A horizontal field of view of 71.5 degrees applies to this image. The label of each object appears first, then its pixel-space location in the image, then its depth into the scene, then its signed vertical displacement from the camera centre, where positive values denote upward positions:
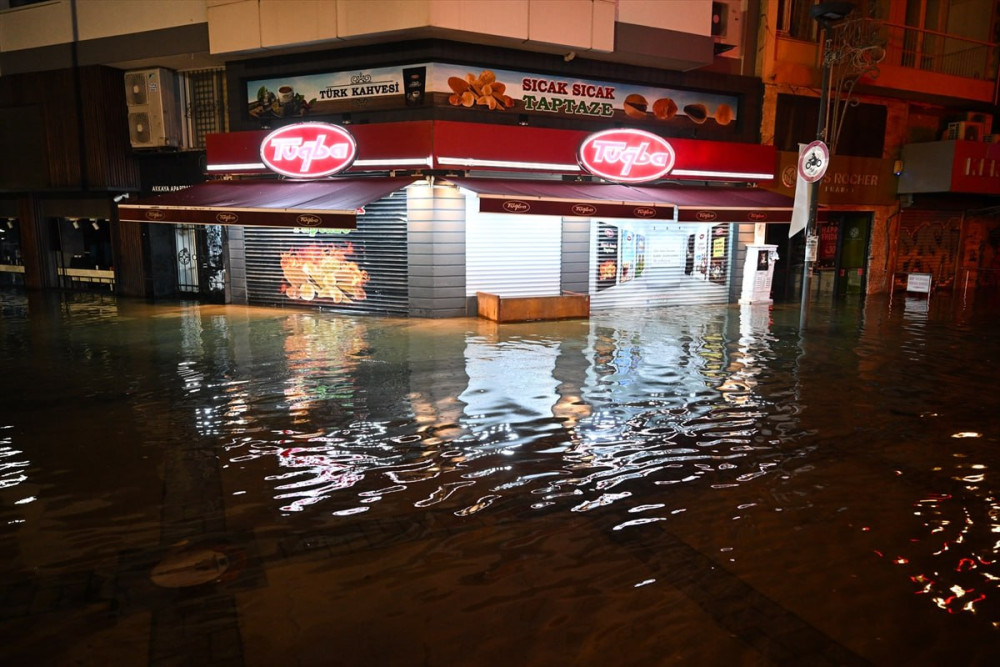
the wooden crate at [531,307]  15.09 -1.57
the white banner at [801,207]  15.30 +0.68
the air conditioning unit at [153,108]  18.36 +3.34
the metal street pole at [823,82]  13.14 +3.34
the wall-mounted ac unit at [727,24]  18.25 +5.59
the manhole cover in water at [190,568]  4.37 -2.16
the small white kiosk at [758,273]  18.83 -0.94
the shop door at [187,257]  19.33 -0.64
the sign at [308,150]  15.27 +1.88
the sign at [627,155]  15.93 +1.90
